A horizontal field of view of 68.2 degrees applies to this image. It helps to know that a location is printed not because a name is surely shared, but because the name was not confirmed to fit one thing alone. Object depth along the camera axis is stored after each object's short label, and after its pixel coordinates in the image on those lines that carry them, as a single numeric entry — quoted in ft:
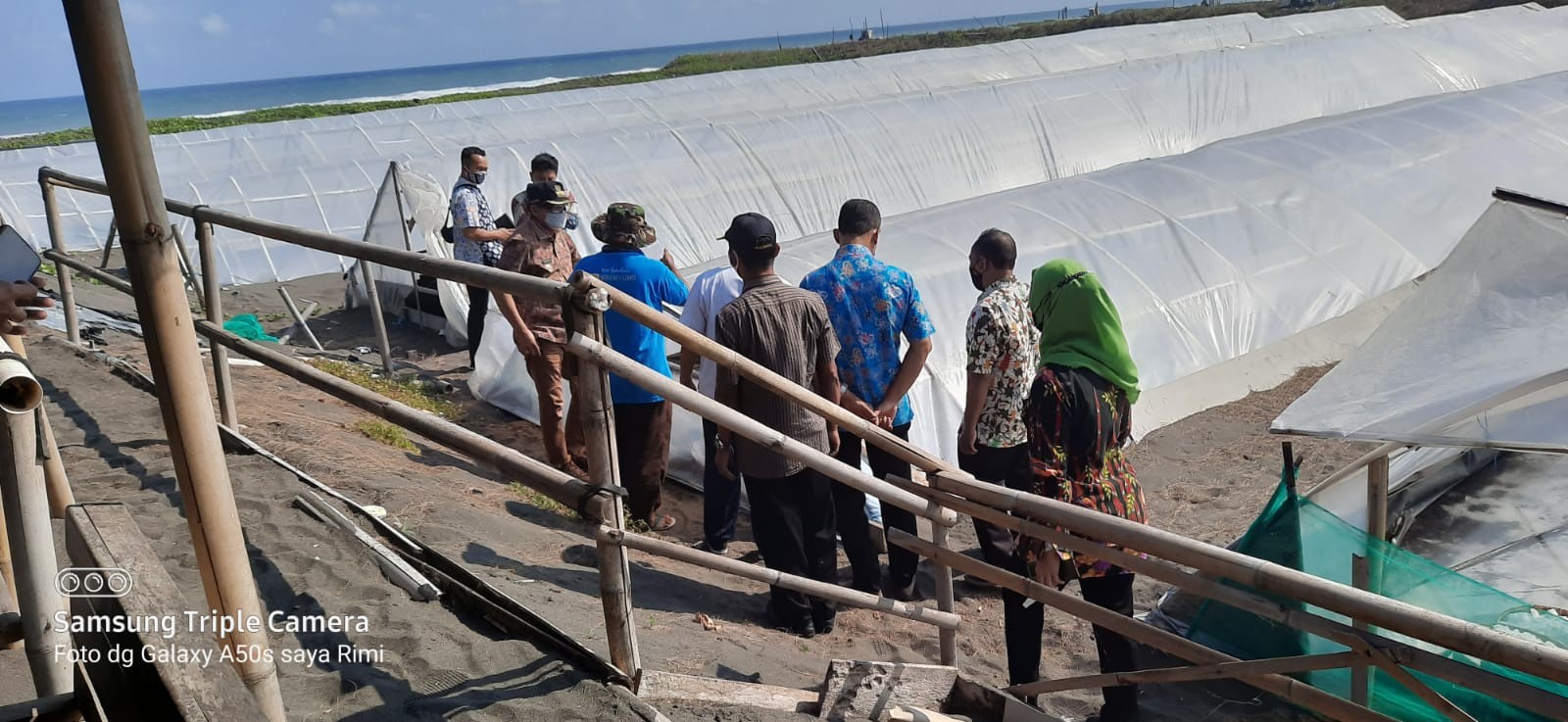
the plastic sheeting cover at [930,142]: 43.42
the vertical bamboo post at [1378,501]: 14.10
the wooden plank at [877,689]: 11.21
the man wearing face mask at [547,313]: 19.44
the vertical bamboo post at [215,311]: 14.34
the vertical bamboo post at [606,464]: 8.34
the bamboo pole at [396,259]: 8.51
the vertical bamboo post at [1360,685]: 12.17
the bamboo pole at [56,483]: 8.69
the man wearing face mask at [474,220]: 27.50
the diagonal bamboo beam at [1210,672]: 8.84
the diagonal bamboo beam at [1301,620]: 7.57
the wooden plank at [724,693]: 9.22
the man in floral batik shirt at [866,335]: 16.07
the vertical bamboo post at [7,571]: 7.88
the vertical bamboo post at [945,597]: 12.38
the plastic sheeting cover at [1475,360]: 13.34
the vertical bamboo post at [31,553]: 6.71
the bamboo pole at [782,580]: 8.89
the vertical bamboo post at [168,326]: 6.11
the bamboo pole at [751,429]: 8.34
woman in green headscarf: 11.94
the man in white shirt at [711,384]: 16.24
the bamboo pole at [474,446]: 8.59
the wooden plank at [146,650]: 4.98
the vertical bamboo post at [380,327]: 26.16
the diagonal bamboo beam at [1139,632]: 9.34
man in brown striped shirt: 14.30
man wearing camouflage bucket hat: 17.58
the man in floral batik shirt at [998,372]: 15.26
